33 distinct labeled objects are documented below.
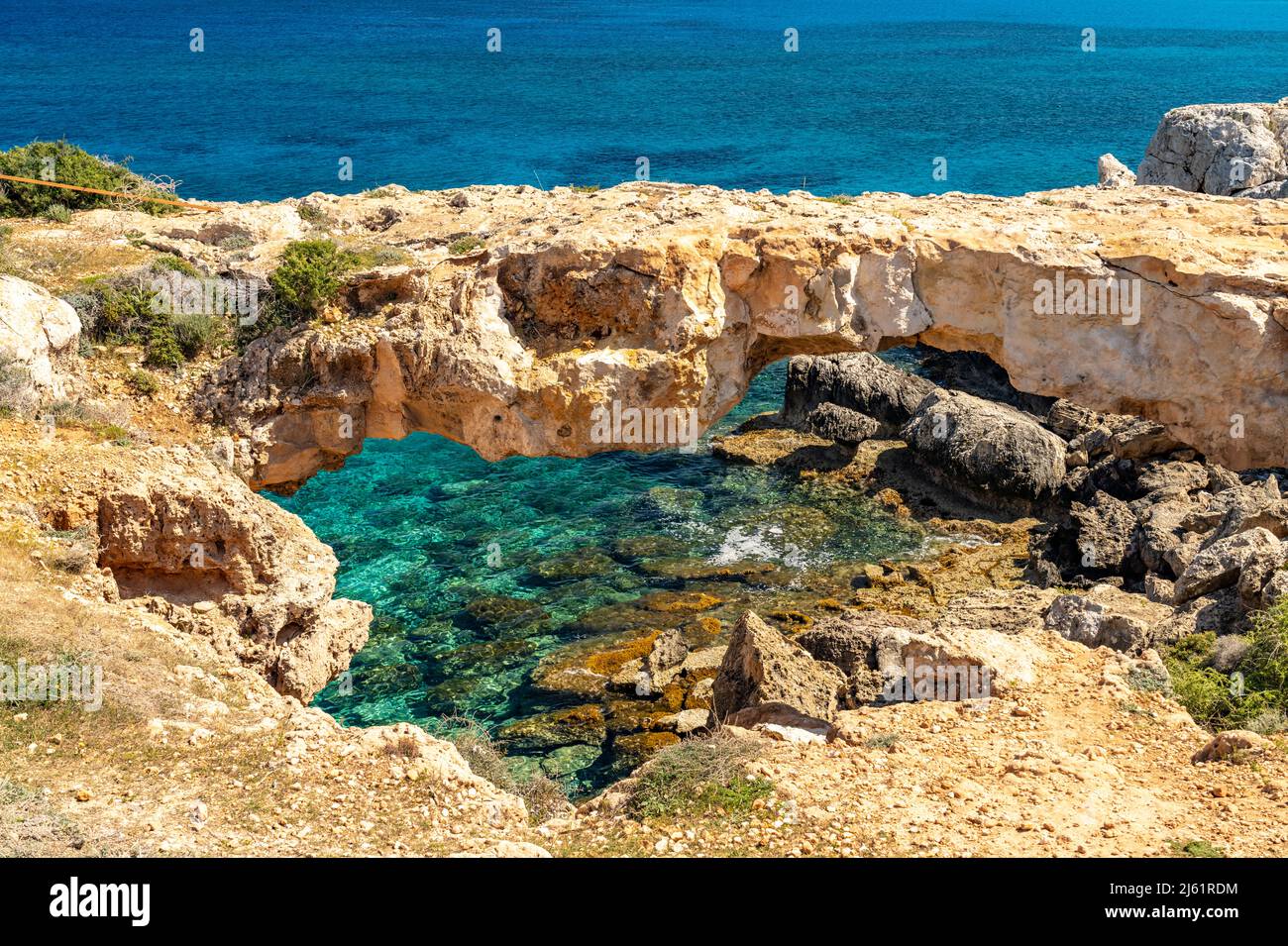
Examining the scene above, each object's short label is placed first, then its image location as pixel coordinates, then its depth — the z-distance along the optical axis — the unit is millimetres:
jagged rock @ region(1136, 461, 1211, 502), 27033
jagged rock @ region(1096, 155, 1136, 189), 47219
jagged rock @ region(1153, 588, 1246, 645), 17594
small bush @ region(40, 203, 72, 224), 21078
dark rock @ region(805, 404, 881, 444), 33844
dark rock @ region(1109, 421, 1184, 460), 28344
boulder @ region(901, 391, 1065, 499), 29562
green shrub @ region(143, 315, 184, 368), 18391
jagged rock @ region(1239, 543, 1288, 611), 17625
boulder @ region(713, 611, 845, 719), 16875
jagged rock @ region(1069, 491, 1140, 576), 25203
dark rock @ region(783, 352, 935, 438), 34625
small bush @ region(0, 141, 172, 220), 21500
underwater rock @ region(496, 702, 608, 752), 21531
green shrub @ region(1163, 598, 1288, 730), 14852
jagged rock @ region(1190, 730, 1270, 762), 12844
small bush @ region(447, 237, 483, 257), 19328
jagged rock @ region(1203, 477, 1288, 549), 20422
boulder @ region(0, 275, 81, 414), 15648
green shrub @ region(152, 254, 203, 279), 18922
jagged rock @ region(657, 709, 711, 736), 20953
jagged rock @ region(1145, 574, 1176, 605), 21406
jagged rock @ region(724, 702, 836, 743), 14750
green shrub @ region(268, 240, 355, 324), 18547
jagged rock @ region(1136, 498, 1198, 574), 23984
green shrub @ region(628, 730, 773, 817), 12297
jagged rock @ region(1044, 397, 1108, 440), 32625
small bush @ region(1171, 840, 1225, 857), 10961
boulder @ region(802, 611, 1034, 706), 15844
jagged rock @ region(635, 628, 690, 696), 22875
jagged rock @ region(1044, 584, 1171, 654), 17516
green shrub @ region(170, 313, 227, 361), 18656
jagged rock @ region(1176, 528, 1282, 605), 18938
